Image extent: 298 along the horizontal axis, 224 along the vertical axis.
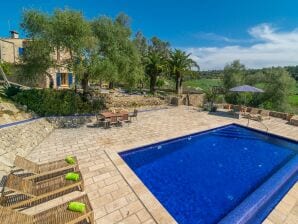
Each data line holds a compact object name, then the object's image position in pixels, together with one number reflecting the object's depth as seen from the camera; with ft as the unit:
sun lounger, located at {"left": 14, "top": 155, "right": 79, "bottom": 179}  18.69
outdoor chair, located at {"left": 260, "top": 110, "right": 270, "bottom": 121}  52.28
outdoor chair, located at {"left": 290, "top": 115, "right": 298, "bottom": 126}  47.10
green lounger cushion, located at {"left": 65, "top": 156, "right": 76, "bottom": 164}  20.72
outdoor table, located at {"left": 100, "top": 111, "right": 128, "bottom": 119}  40.01
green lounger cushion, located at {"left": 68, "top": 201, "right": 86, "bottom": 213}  13.31
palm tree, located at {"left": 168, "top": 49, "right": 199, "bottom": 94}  82.79
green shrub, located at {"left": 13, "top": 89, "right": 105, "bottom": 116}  39.40
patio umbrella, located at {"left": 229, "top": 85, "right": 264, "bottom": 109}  50.44
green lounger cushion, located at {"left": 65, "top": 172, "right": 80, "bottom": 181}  17.51
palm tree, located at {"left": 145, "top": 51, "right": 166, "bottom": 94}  84.89
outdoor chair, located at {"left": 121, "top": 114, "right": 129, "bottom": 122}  41.66
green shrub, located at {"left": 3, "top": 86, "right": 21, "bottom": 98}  39.60
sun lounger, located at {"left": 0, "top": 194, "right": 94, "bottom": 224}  12.20
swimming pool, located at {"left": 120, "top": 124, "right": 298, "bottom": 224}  17.54
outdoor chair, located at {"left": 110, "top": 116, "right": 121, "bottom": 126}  40.60
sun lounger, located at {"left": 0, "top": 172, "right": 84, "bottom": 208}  14.84
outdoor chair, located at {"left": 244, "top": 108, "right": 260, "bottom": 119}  54.03
